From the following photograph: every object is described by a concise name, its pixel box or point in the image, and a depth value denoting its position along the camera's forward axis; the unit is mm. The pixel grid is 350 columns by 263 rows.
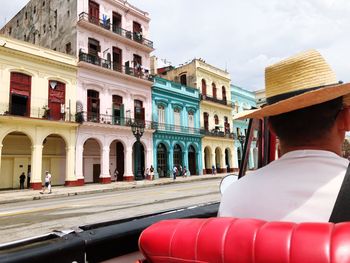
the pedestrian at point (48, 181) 16969
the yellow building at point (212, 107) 32625
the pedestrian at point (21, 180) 20781
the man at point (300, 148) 1325
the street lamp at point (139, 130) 21531
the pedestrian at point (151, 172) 25142
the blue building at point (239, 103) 37062
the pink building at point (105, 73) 22328
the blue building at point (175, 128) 27734
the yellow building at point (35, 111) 18703
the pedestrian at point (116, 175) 24825
